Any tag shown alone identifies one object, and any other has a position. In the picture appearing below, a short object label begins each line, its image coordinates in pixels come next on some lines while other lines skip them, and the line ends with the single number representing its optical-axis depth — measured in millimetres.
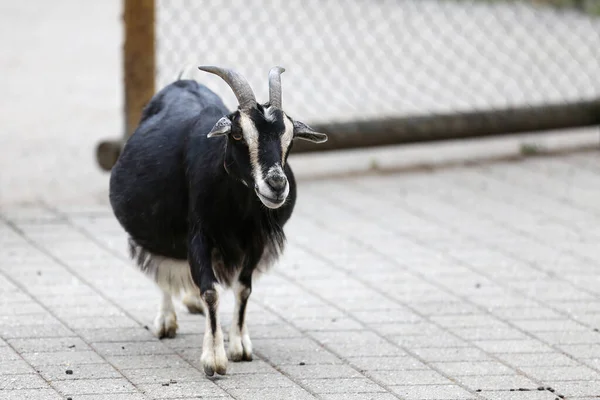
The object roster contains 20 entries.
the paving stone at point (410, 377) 10742
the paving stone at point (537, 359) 11289
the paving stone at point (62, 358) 10984
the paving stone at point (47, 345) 11312
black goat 10273
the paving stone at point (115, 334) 11734
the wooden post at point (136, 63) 17281
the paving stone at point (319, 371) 10875
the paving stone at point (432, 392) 10375
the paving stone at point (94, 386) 10266
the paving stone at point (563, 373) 10930
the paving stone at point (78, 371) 10625
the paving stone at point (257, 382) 10586
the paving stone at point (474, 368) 11016
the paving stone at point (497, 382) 10664
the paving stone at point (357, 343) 11555
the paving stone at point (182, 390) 10250
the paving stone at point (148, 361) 11023
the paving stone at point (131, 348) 11367
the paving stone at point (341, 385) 10531
